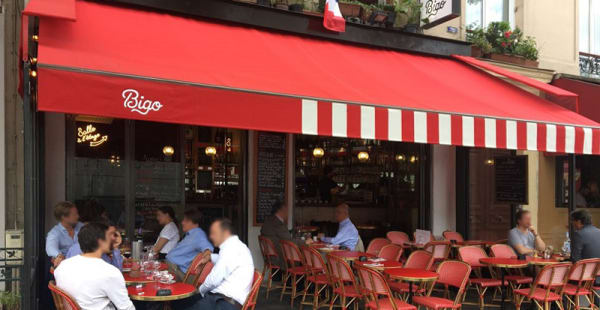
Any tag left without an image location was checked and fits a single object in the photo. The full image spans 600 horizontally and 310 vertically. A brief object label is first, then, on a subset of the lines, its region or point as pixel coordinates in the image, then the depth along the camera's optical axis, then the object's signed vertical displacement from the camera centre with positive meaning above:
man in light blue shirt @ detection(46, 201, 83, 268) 6.24 -0.84
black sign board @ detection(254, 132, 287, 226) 8.91 -0.22
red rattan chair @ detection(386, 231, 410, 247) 9.48 -1.40
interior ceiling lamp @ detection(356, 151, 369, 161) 13.52 +0.12
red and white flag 7.36 +1.97
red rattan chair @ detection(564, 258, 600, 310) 6.70 -1.51
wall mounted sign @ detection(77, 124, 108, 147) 7.64 +0.34
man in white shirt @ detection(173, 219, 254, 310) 4.92 -1.11
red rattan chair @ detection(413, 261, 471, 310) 5.84 -1.40
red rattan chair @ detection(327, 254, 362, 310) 6.20 -1.40
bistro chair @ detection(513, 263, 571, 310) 6.49 -1.53
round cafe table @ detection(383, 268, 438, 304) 5.84 -1.30
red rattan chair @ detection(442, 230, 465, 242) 9.55 -1.37
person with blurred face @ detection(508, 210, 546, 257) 7.80 -1.18
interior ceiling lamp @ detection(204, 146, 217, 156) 10.48 +0.17
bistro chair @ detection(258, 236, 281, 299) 8.34 -1.55
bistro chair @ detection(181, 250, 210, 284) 5.66 -1.18
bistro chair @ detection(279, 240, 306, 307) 7.64 -1.57
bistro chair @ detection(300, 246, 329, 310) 7.01 -1.52
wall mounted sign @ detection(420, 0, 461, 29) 7.94 +2.30
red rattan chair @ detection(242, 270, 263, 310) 4.83 -1.25
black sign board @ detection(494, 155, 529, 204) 9.16 -0.34
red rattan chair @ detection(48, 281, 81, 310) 3.98 -1.08
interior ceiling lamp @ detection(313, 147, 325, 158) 13.33 +0.22
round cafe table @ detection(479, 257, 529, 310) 6.94 -1.37
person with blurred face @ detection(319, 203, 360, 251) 8.29 -1.15
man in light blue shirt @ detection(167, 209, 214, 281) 6.09 -1.02
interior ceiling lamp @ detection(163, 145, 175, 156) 8.25 +0.15
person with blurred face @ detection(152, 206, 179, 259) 7.11 -1.00
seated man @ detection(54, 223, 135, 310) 4.03 -0.92
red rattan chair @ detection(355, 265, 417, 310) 5.56 -1.39
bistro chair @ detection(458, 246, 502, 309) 7.44 -1.42
